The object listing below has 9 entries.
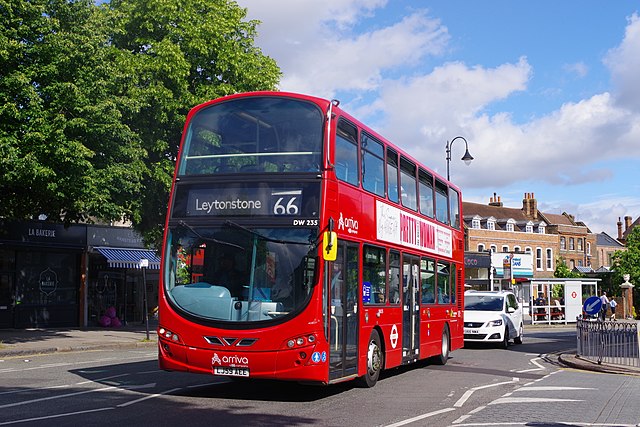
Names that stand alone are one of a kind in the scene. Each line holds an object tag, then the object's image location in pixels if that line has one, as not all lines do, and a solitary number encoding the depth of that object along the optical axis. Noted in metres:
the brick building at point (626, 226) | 124.62
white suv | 25.11
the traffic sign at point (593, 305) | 19.36
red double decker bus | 11.20
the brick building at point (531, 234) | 76.88
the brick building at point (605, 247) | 109.81
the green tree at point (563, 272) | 74.69
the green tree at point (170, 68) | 27.69
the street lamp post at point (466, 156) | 36.91
